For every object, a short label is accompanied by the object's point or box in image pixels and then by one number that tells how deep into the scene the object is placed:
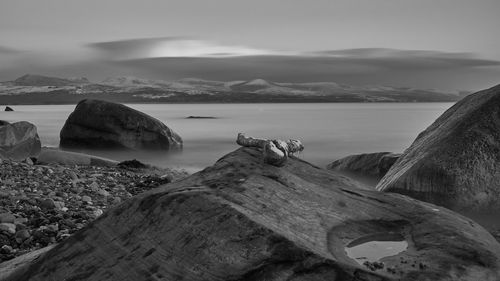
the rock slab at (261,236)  3.82
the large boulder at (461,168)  9.81
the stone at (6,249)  6.52
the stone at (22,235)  6.97
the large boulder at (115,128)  23.29
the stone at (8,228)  7.17
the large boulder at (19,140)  20.41
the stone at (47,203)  8.70
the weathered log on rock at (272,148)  5.58
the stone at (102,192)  10.70
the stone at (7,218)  7.64
